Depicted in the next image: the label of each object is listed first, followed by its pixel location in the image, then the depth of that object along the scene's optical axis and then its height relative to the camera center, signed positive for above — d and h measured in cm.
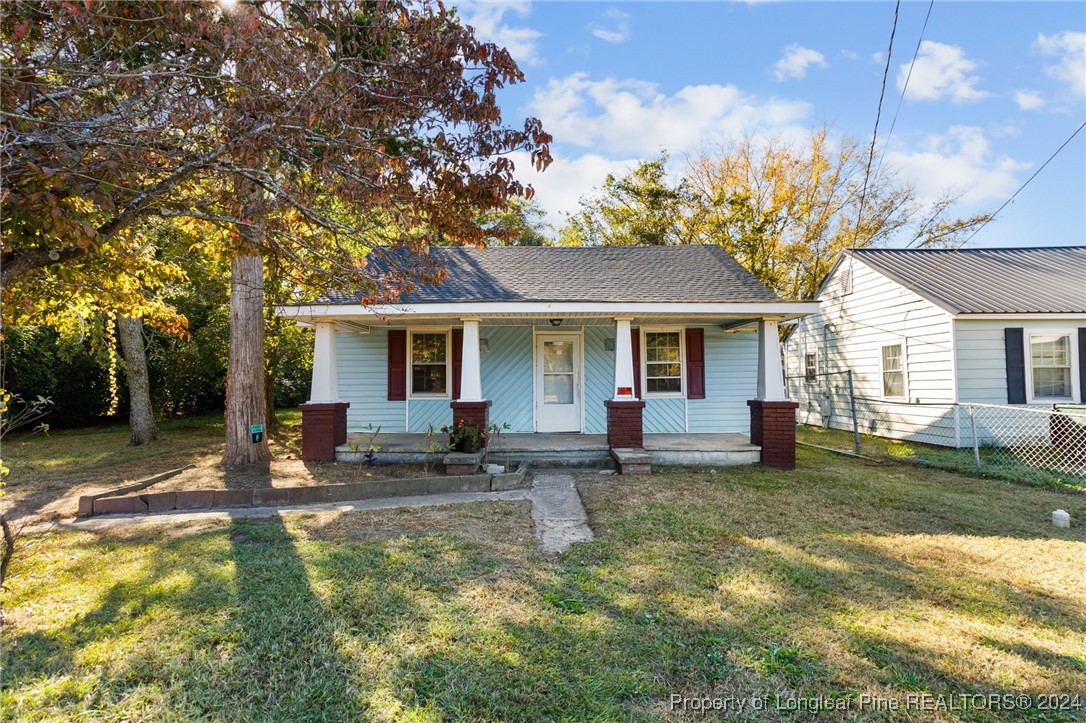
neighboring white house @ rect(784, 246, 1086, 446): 952 +78
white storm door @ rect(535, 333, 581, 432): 980 -12
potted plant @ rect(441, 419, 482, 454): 745 -88
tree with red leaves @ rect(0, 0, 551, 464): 298 +182
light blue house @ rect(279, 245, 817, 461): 971 +25
